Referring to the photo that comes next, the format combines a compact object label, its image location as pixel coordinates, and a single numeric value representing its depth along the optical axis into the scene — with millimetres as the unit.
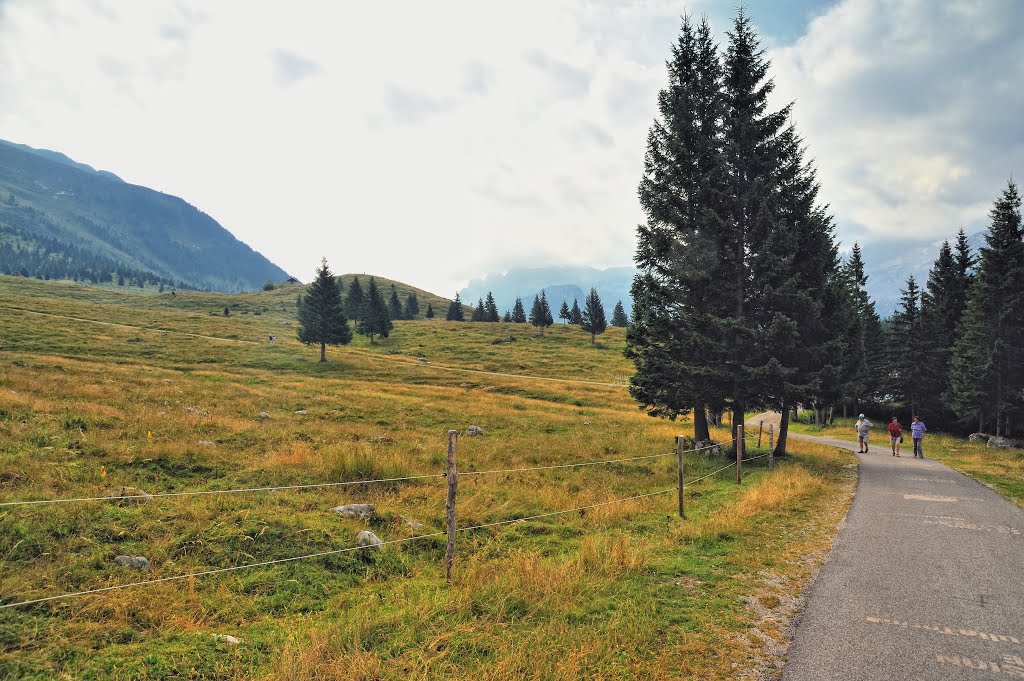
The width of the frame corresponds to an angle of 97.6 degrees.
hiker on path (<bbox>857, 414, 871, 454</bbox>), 25641
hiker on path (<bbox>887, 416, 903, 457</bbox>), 25044
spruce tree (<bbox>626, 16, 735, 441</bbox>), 18891
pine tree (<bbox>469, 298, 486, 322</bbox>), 136375
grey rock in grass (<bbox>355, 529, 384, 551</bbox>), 8156
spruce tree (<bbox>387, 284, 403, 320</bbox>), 129087
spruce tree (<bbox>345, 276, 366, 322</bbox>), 103250
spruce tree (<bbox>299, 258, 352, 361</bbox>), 59500
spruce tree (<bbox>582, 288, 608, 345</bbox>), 111438
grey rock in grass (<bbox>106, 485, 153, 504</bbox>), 8698
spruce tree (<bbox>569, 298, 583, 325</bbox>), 142500
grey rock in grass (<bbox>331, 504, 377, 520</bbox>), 9289
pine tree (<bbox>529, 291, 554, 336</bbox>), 114312
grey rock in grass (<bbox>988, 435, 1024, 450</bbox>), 30062
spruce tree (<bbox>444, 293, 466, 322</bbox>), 142250
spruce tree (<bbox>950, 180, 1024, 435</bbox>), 33125
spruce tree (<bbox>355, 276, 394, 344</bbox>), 90312
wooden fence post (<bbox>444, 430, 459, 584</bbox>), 7238
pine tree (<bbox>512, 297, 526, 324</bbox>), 144750
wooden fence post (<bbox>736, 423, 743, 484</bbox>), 15183
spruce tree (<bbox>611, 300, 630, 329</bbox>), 158188
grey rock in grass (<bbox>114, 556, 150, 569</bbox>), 6691
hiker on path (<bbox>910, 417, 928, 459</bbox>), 23953
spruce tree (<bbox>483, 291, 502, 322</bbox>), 130875
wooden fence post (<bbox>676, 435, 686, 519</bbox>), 11203
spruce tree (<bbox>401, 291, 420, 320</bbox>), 149550
